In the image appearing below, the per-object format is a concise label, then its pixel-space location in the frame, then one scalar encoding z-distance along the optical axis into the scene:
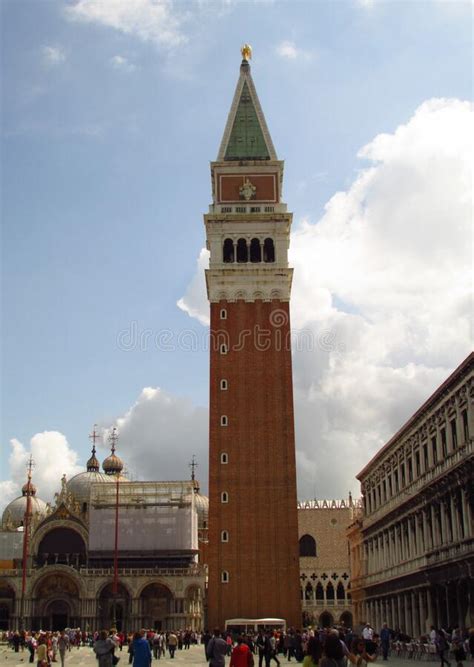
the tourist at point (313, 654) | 16.50
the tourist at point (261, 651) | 31.27
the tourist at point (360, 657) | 16.11
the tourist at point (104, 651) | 20.09
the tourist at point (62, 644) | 35.62
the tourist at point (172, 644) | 48.16
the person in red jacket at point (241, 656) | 18.41
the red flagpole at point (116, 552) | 76.62
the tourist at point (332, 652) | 14.43
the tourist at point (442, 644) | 30.22
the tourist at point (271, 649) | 32.69
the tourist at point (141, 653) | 18.89
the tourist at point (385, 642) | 39.88
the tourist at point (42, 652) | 29.64
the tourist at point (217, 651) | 19.36
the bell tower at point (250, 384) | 62.41
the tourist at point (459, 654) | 24.20
